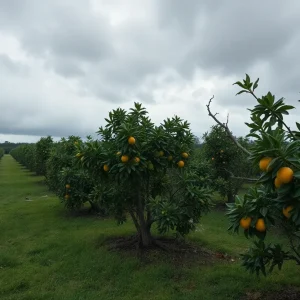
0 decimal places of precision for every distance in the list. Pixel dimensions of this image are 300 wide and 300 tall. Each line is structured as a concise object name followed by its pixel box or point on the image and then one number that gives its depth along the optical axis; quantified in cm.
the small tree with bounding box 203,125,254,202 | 1141
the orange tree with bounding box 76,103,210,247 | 530
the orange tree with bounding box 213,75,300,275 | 243
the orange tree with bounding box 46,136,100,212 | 1009
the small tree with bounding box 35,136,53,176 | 1983
